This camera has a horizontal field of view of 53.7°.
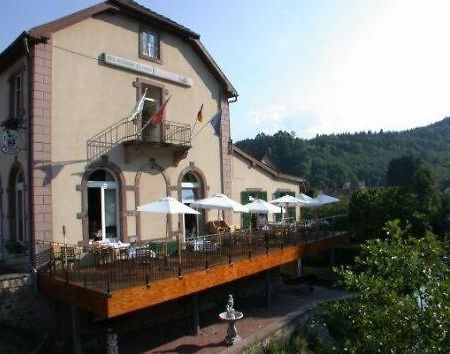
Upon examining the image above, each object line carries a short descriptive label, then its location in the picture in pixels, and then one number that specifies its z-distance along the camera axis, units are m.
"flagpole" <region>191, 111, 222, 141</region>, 17.77
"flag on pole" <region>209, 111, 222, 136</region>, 16.33
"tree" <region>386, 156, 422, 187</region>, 83.40
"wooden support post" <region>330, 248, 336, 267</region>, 22.34
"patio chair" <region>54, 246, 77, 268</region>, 11.98
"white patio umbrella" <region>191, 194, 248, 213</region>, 15.20
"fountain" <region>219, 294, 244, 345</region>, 12.55
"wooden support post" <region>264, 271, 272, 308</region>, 16.70
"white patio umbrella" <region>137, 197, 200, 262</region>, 12.69
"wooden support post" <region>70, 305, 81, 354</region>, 11.29
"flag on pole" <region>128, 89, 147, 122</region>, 14.62
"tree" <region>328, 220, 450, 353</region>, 7.66
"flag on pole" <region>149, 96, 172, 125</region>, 14.91
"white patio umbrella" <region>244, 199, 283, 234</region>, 17.05
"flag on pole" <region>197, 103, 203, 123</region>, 16.45
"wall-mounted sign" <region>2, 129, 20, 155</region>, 12.73
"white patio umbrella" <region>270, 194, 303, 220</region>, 20.45
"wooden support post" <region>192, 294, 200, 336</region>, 13.51
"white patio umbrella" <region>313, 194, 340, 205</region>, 23.23
